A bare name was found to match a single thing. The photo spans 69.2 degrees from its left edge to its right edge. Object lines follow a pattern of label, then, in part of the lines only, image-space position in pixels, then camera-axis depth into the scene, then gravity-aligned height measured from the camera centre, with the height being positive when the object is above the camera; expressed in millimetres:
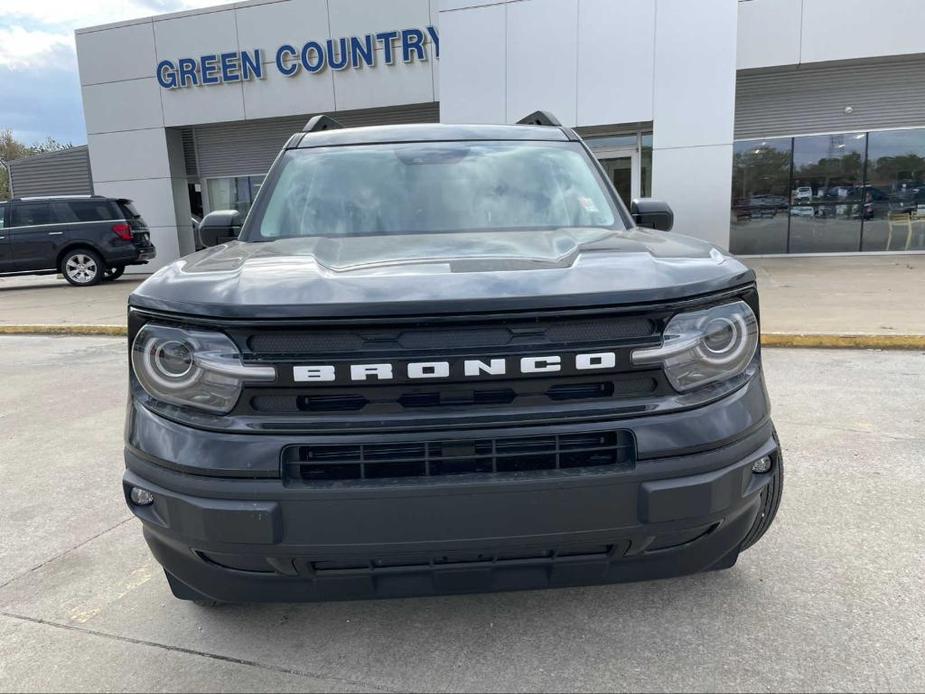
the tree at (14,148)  56031 +5541
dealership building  12008 +2200
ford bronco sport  1707 -570
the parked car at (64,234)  14625 -450
